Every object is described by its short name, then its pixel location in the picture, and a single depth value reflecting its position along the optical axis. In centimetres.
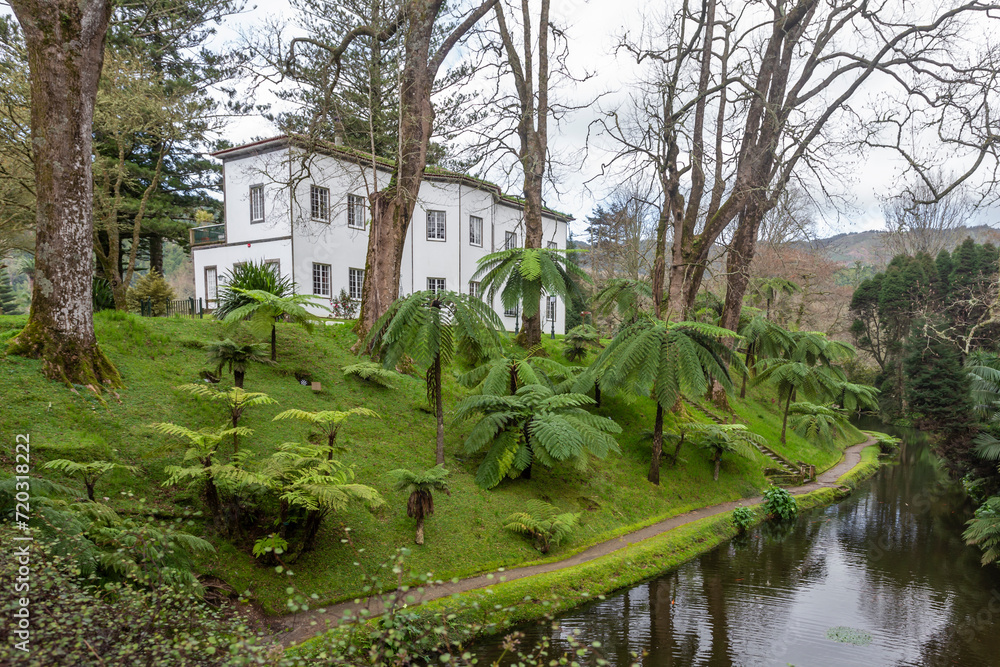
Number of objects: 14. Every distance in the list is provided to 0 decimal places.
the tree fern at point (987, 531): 1126
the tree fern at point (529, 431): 1034
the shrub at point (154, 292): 2019
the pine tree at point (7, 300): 3651
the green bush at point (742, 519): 1288
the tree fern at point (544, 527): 969
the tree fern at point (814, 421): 2209
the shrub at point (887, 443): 2672
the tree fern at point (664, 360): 1198
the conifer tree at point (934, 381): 2467
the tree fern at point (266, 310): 1060
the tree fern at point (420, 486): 845
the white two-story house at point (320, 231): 2156
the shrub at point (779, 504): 1408
